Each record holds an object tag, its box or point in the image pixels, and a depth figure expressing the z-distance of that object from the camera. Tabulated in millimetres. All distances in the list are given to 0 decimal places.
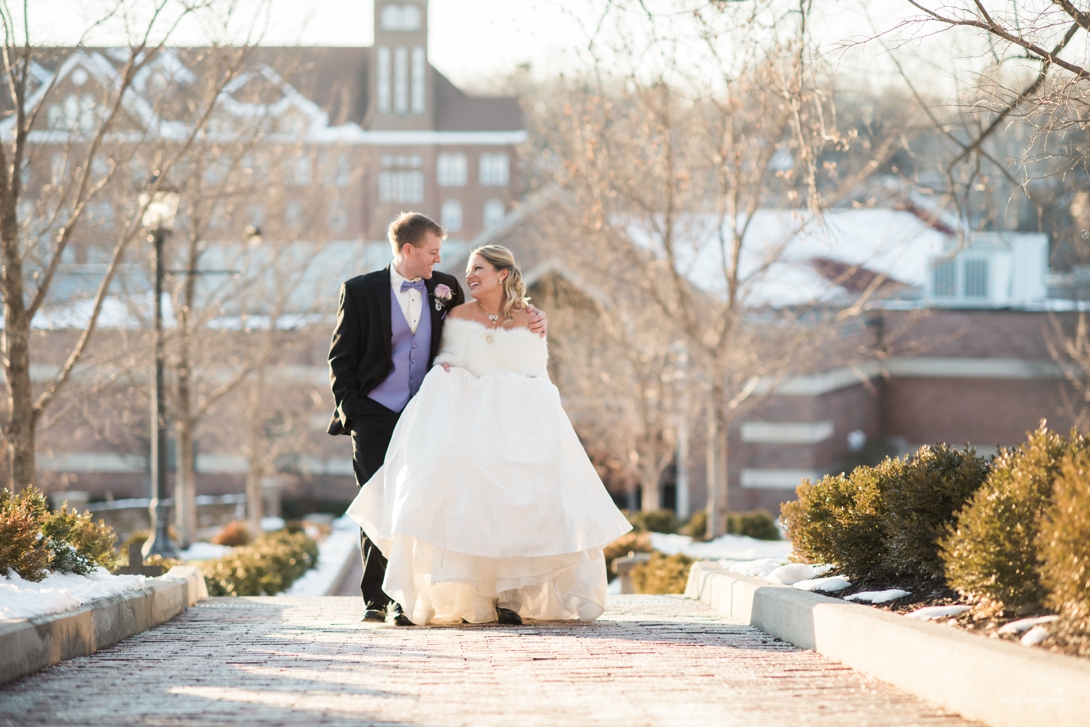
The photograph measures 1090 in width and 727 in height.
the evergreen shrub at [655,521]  20594
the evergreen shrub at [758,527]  19391
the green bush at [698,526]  18812
